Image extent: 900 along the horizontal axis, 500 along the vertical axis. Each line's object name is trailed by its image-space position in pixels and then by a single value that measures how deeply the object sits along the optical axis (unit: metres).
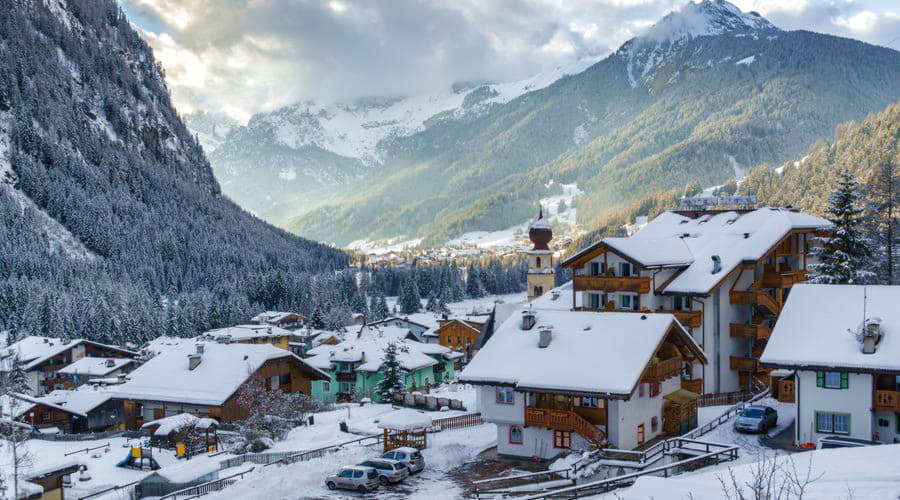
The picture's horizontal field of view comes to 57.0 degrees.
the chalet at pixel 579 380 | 37.19
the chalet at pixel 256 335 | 125.38
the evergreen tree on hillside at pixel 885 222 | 52.52
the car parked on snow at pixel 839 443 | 31.50
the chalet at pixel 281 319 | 158.88
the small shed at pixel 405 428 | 40.34
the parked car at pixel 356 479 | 34.78
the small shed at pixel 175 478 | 41.34
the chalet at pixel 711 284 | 52.44
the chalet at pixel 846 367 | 34.31
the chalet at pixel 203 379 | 63.62
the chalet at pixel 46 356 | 107.69
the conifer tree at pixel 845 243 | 50.28
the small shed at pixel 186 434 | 53.13
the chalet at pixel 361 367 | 89.25
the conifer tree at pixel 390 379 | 68.96
